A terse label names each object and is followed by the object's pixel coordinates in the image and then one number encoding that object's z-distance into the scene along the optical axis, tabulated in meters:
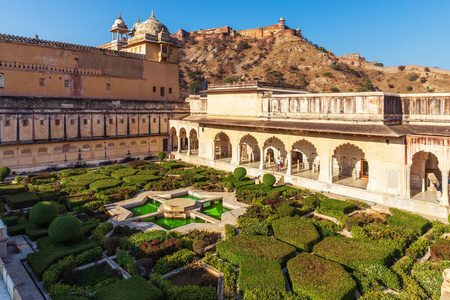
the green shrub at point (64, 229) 11.20
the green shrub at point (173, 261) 10.46
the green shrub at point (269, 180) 19.41
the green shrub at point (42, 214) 12.84
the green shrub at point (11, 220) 13.94
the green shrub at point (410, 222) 13.41
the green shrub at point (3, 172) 20.25
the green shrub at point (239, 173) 21.14
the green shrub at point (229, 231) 13.06
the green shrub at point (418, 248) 11.44
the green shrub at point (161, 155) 28.40
